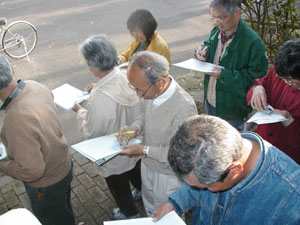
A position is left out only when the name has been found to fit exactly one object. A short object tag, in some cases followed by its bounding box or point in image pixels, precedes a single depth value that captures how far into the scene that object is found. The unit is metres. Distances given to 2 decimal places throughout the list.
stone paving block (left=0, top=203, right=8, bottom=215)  3.39
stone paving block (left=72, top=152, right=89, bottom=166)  4.08
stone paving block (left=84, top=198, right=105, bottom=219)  3.32
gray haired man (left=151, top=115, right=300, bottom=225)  1.32
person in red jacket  2.04
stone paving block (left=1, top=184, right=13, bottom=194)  3.68
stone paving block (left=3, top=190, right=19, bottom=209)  3.47
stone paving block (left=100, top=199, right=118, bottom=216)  3.37
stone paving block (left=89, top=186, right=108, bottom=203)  3.50
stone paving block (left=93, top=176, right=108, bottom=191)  3.66
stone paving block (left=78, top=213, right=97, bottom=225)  3.23
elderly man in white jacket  2.43
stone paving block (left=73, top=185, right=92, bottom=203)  3.51
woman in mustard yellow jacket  3.35
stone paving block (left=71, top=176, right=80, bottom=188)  3.71
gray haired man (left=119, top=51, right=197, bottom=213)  2.19
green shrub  4.77
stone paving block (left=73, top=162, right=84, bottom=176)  3.90
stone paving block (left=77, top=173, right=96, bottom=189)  3.70
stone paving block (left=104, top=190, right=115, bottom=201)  3.51
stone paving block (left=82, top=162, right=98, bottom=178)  3.87
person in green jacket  2.82
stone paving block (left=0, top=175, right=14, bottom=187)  3.81
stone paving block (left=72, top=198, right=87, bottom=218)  3.33
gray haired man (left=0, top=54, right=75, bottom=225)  2.01
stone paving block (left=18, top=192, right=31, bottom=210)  3.44
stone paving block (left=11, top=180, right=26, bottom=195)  3.65
